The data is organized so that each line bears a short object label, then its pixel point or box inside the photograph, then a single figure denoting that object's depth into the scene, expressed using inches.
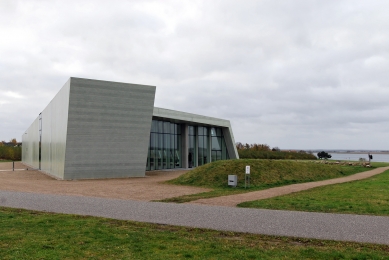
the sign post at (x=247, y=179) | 750.8
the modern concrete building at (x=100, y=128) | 1056.2
